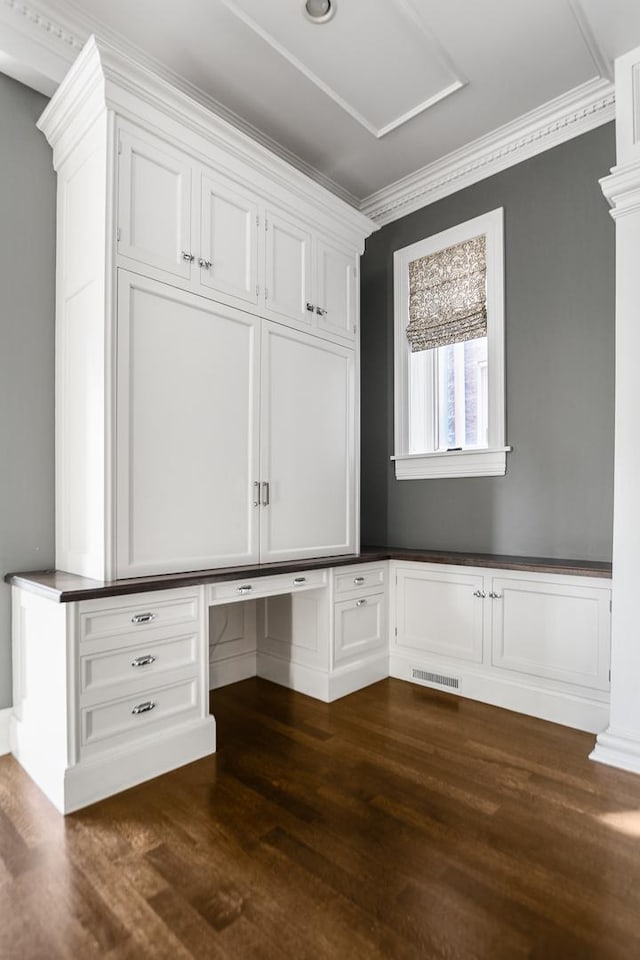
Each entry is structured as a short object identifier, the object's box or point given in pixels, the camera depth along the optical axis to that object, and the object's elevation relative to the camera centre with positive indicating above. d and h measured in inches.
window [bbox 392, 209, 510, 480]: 134.2 +32.7
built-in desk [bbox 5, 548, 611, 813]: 81.4 -32.5
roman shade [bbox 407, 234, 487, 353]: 137.5 +47.3
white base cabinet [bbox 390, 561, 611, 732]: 105.2 -33.8
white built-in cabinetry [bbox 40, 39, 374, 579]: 89.6 +26.0
